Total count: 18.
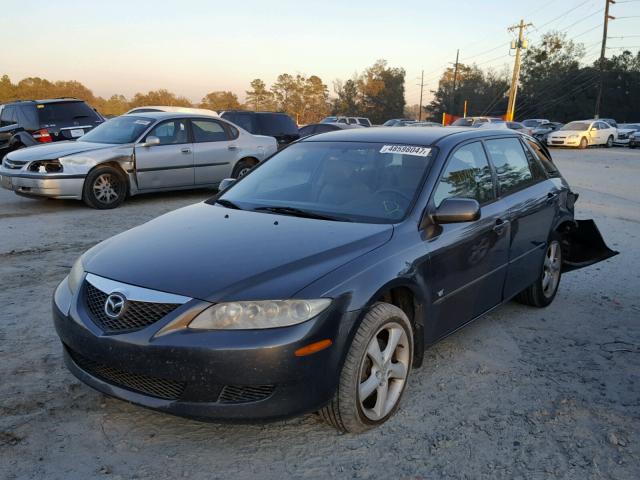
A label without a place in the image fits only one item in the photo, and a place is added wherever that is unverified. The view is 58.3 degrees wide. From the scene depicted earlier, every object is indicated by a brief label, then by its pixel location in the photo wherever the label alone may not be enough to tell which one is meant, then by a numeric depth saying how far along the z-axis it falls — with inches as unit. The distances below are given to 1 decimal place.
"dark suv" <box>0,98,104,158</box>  515.2
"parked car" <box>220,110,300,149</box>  596.7
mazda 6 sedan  101.3
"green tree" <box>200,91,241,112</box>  3277.6
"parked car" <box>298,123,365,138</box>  768.9
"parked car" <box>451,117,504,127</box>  1210.1
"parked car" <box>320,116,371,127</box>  1502.0
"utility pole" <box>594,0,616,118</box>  1820.9
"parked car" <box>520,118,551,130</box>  1474.5
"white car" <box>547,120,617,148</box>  1185.4
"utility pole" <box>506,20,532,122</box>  1829.5
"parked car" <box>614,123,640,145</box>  1362.0
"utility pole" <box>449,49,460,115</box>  2940.5
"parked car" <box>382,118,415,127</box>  1389.3
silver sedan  352.8
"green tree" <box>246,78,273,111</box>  3385.8
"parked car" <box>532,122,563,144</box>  1334.9
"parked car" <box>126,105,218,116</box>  598.2
